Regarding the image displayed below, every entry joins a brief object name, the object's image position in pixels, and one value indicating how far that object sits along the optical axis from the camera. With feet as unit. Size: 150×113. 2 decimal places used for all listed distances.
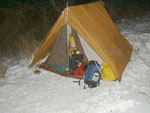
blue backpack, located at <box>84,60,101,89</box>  12.09
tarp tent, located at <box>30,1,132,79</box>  12.31
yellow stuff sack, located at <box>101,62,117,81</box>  12.63
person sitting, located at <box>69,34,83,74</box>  14.07
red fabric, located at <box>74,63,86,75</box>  13.71
